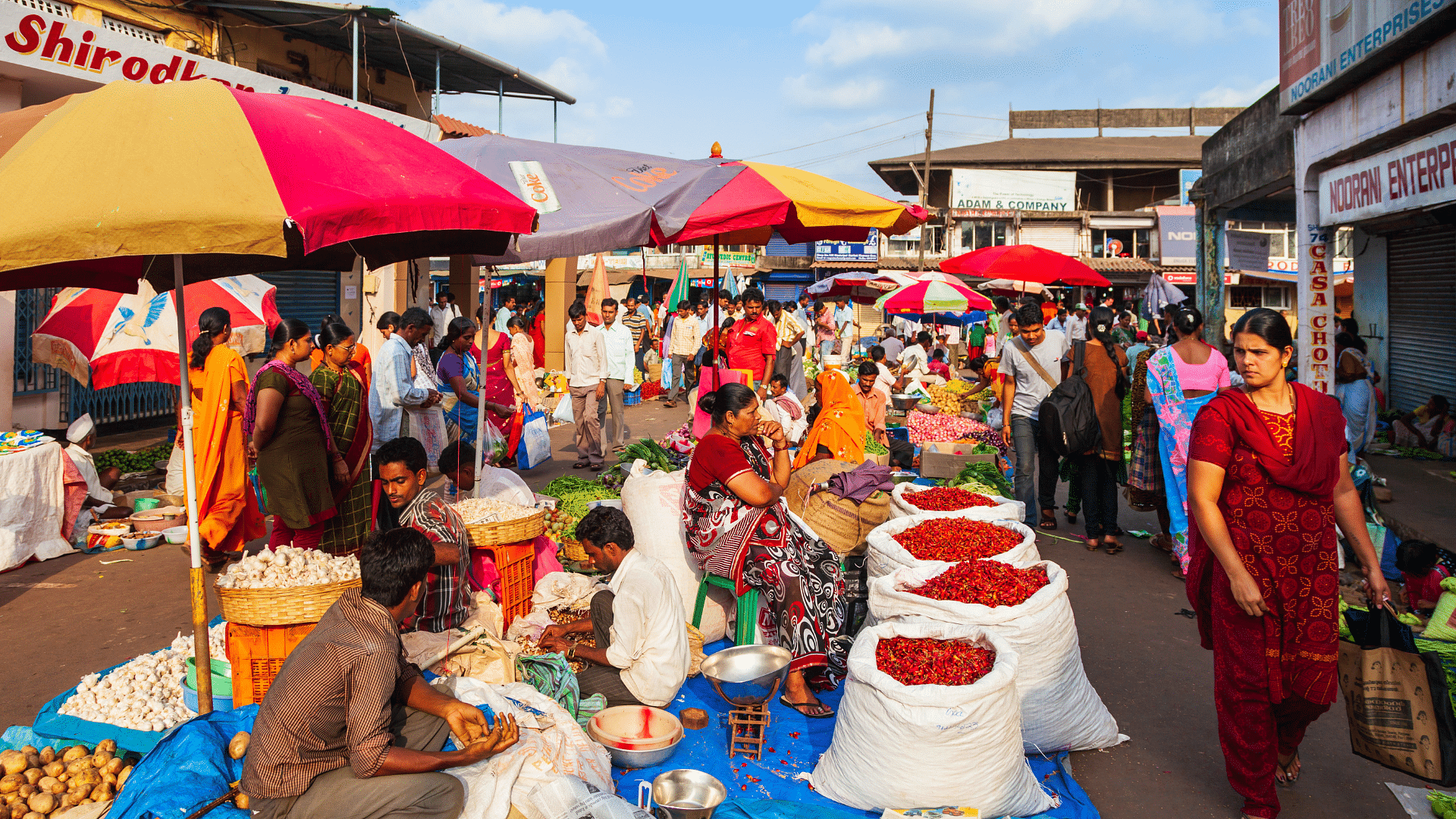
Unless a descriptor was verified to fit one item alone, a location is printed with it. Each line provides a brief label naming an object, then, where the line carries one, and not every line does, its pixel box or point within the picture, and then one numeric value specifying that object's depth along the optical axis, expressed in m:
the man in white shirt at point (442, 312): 16.44
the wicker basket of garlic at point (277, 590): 3.67
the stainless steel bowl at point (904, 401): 13.96
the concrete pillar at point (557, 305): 19.47
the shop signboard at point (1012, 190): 37.53
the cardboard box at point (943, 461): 8.54
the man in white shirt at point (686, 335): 17.45
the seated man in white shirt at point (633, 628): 4.17
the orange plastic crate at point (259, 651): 3.74
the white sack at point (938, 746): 3.23
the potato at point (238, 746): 3.32
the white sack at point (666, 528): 5.26
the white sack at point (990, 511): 5.29
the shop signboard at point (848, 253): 40.44
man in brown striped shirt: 2.79
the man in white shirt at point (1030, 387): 7.65
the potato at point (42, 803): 3.26
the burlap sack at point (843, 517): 5.59
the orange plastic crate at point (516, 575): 5.01
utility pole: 34.84
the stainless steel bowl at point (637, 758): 3.73
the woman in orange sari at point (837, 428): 7.73
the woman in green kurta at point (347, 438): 5.61
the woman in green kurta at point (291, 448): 5.18
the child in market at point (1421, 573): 5.29
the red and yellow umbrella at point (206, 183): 2.64
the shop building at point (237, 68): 10.12
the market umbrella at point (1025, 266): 11.73
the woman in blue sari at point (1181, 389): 6.29
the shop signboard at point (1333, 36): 6.67
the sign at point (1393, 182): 6.41
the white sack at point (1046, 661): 3.86
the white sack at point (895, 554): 4.49
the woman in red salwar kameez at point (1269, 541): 3.35
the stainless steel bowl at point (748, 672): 3.96
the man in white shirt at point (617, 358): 11.10
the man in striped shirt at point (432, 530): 4.20
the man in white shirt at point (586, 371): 10.76
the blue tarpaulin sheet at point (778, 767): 3.54
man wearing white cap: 7.88
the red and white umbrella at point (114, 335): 9.50
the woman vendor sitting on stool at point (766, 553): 4.53
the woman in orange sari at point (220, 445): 6.22
